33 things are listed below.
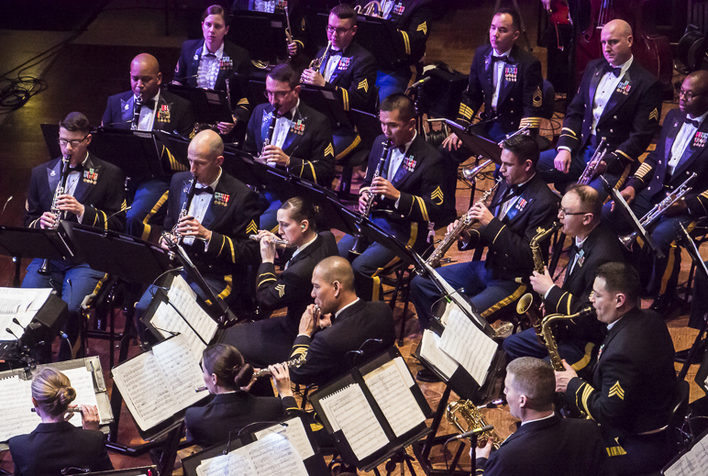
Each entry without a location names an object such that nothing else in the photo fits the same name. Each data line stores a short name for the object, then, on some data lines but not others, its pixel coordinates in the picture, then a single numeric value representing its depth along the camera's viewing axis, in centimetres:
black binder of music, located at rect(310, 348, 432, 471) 949
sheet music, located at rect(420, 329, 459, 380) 1023
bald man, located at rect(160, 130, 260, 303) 1330
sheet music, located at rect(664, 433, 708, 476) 885
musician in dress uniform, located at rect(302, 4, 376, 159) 1700
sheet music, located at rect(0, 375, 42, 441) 1020
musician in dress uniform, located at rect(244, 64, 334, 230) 1514
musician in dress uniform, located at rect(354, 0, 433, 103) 1870
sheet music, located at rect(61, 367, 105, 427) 1050
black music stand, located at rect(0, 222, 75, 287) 1234
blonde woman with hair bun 928
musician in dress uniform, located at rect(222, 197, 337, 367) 1210
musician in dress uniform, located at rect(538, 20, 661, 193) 1500
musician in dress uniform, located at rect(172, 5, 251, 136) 1748
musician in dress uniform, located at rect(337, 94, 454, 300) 1379
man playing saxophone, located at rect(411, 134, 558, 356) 1265
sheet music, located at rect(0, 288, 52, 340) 1184
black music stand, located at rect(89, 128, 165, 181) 1445
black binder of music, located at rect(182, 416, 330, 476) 865
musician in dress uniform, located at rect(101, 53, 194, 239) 1562
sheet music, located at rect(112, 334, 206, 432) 1020
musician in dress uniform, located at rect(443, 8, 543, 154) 1600
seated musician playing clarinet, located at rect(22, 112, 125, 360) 1348
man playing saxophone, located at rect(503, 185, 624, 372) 1157
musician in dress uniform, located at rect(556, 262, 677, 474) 997
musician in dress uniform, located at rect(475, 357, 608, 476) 870
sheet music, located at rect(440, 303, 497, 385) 1014
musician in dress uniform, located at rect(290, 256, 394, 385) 1061
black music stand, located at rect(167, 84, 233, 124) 1614
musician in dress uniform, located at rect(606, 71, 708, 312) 1376
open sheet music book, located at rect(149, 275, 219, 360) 1099
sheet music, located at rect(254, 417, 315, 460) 909
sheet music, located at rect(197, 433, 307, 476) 873
